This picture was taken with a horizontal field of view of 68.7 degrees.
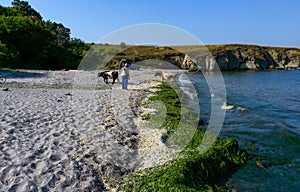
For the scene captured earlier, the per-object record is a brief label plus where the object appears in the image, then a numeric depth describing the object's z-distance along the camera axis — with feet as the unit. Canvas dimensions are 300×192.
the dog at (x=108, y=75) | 68.25
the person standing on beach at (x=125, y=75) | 54.51
